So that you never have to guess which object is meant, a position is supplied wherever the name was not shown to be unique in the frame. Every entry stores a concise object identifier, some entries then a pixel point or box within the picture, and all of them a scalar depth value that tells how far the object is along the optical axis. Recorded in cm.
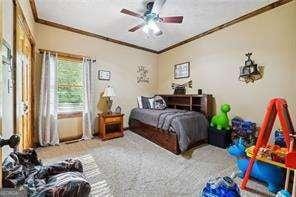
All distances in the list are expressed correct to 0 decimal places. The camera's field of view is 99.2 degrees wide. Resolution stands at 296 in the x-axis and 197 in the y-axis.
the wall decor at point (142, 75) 379
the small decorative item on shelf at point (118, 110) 332
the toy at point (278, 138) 182
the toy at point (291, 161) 101
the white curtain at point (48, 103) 255
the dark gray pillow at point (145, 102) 340
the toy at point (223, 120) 251
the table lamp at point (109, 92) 306
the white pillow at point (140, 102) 346
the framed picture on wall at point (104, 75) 321
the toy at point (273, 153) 135
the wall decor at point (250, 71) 233
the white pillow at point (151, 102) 337
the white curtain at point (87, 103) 292
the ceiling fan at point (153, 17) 197
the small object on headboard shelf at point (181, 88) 338
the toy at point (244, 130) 231
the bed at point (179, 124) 226
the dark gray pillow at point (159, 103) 334
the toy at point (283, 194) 115
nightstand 292
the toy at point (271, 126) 130
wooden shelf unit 284
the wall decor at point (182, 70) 338
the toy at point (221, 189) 101
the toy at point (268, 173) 142
